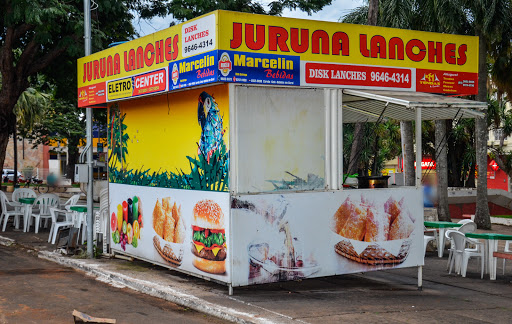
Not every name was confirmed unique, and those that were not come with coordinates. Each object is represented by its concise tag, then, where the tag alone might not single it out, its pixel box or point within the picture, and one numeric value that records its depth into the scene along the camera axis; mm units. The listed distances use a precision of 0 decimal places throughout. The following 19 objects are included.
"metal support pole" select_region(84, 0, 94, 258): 12703
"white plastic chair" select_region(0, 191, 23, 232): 17969
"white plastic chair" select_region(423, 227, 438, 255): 13531
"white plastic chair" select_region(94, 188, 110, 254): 13008
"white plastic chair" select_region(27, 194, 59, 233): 17719
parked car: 55444
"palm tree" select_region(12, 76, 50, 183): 37022
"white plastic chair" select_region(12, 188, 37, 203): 19450
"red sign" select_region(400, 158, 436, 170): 38703
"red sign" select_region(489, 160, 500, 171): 48119
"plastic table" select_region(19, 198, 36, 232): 17609
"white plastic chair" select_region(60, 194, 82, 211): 16875
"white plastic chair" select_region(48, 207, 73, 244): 15430
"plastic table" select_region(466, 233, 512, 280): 10992
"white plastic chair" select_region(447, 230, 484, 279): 11406
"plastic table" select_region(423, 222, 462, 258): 13422
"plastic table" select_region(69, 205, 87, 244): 14604
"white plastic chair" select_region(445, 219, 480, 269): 12344
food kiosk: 9055
